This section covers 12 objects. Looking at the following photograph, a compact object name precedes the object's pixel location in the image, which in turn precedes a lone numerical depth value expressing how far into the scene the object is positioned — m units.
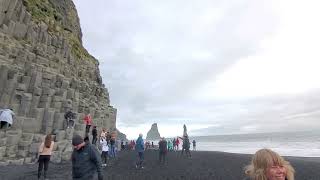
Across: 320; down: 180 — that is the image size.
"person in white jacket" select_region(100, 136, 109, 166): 13.31
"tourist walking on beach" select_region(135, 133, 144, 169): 13.02
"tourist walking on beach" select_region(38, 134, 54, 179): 8.18
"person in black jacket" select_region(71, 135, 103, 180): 4.45
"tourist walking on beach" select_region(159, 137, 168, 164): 15.14
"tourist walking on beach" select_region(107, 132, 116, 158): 15.24
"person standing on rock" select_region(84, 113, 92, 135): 16.67
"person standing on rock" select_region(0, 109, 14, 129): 11.11
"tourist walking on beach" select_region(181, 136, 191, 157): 19.05
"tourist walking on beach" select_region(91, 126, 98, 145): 16.72
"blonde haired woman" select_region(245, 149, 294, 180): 2.01
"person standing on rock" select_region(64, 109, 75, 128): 14.79
